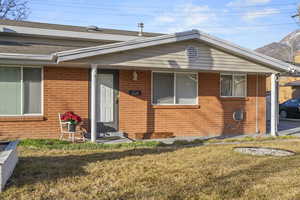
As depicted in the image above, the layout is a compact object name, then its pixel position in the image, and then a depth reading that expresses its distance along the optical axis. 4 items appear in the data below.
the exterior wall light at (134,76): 10.70
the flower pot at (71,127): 9.51
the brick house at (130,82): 9.36
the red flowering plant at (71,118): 9.41
